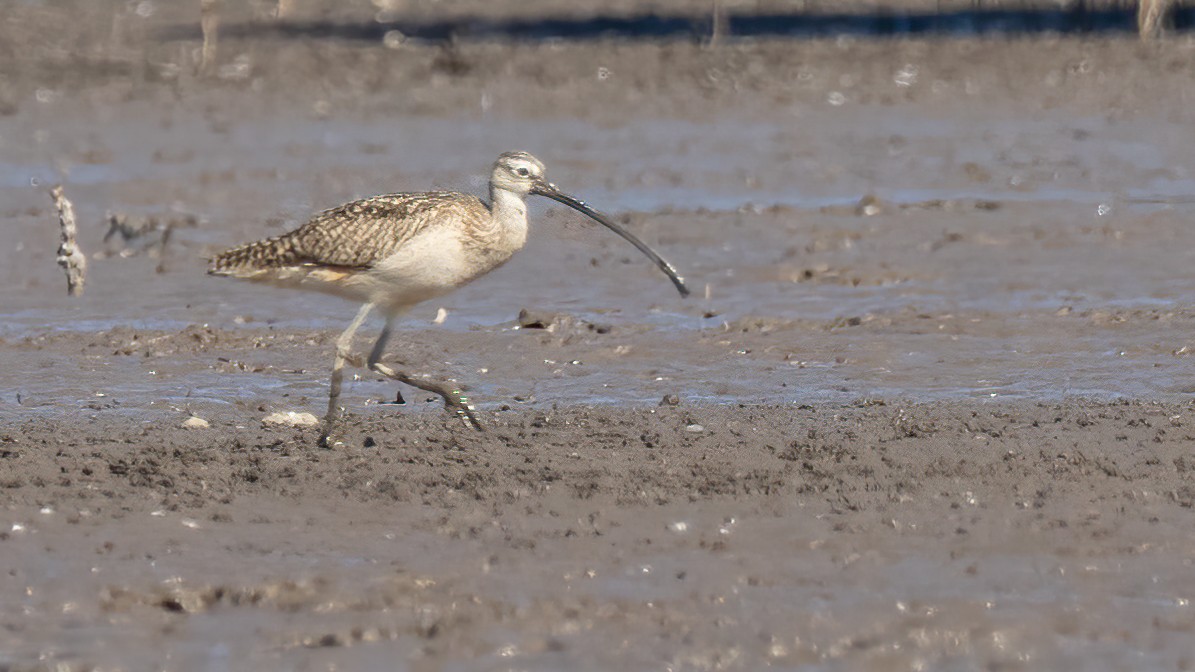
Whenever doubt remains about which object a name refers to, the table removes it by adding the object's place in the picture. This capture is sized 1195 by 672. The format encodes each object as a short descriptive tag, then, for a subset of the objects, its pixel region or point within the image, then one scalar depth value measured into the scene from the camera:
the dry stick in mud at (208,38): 45.72
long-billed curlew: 15.75
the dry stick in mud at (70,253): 21.73
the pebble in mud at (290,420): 17.08
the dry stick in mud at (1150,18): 45.50
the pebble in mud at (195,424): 16.98
